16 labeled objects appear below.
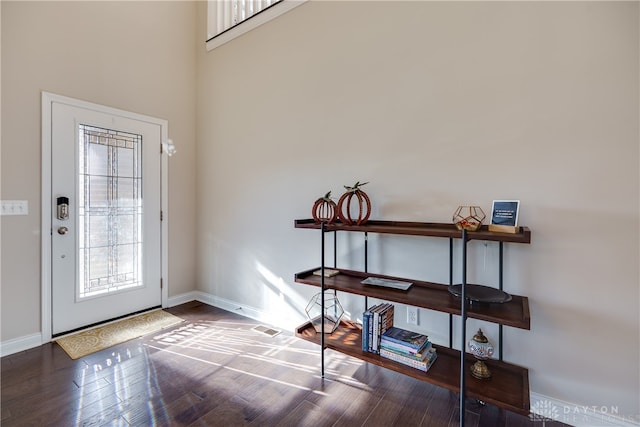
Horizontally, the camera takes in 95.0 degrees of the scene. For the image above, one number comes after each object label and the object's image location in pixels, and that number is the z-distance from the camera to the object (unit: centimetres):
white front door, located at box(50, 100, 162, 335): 254
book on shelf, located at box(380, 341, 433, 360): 171
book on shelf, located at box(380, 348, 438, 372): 168
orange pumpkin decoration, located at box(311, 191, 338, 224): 209
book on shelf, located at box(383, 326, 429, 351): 174
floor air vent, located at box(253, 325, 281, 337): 270
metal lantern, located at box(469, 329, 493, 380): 159
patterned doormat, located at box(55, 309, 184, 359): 240
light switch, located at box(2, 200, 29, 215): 228
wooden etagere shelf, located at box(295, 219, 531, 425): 144
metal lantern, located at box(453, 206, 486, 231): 175
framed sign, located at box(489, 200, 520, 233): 154
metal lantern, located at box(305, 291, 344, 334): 224
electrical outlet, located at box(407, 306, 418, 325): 205
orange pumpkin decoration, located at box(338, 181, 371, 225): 197
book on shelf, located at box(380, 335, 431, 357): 171
